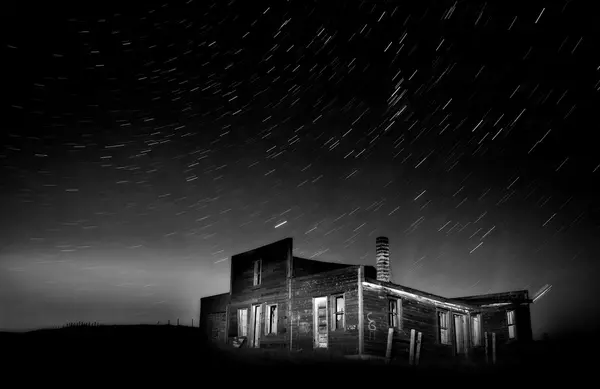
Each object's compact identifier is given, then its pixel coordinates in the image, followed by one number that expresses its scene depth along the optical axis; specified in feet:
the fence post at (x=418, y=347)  51.39
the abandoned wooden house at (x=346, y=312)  63.64
